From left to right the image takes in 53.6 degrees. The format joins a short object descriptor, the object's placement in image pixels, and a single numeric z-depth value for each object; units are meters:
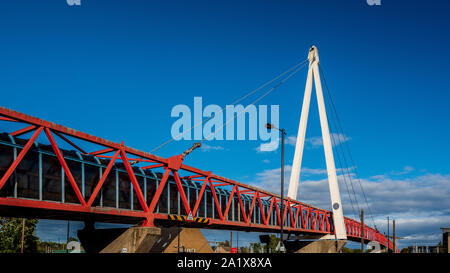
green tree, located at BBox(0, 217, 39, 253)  64.56
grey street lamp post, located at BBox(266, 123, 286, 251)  33.60
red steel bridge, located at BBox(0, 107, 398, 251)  22.41
